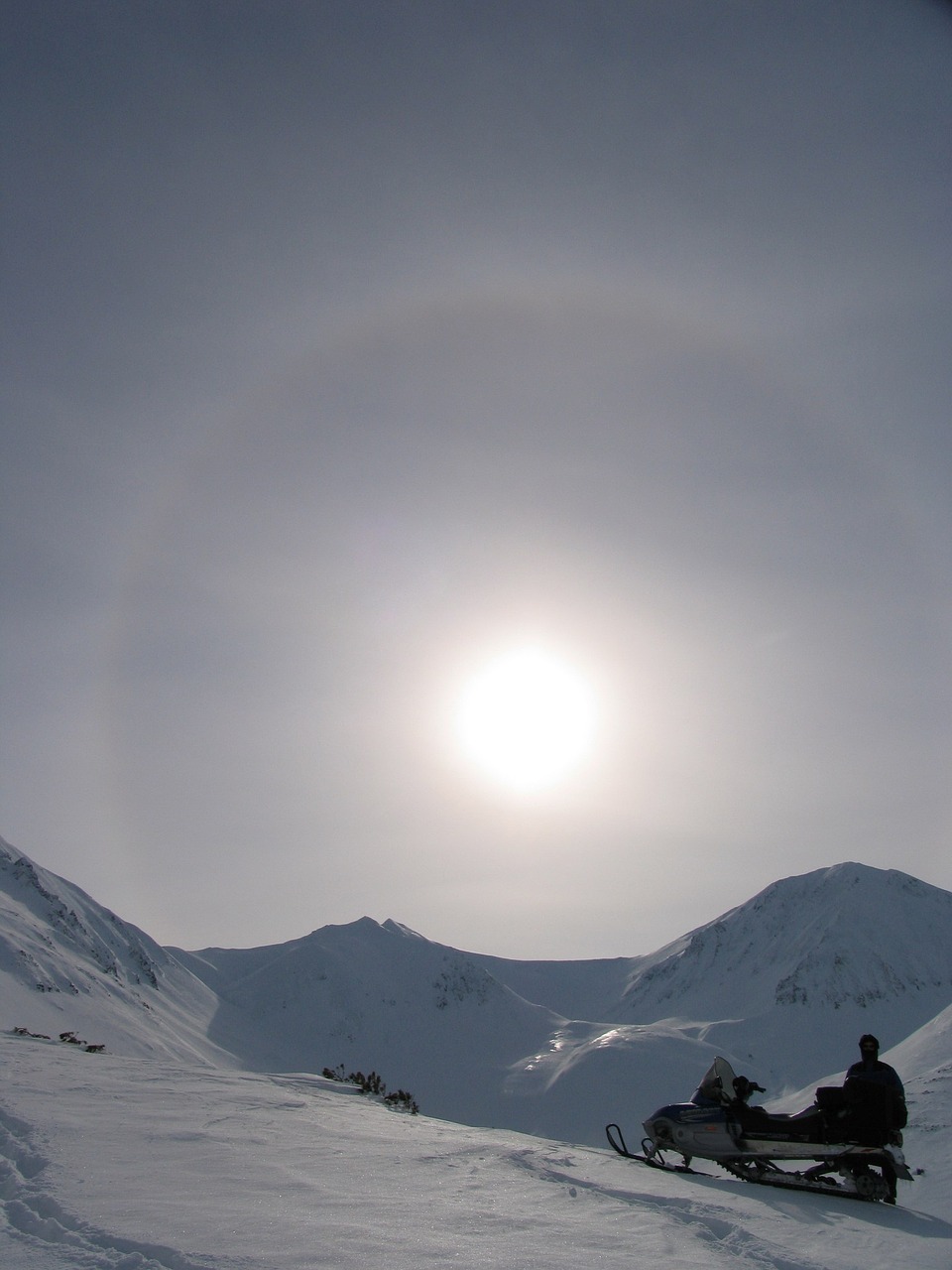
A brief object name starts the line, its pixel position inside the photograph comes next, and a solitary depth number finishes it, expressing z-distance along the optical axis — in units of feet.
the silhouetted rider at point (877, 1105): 35.40
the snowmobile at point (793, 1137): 34.88
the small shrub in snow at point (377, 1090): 58.70
